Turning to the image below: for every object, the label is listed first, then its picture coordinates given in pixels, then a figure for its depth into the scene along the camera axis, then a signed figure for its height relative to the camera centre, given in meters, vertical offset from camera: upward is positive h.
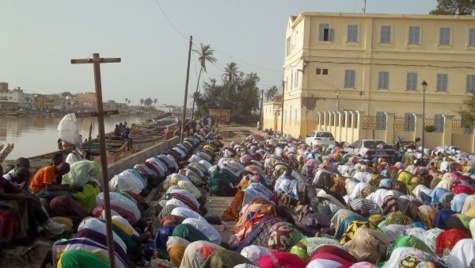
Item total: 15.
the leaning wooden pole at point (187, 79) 27.10 +1.11
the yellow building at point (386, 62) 34.50 +2.82
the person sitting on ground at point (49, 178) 8.81 -1.39
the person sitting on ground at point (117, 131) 27.97 -1.70
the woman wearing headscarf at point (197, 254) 5.57 -1.64
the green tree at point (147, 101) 183.00 -0.70
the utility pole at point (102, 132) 3.86 -0.25
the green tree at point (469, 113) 29.27 -0.44
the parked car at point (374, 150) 21.70 -1.99
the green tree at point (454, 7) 44.72 +8.57
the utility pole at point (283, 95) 40.20 -0.31
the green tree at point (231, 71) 78.38 +4.56
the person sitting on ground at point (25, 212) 7.07 -1.60
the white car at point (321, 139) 26.89 -1.86
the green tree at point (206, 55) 57.99 +5.28
